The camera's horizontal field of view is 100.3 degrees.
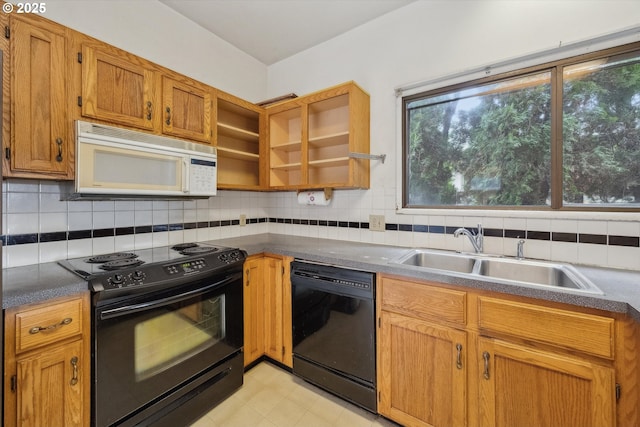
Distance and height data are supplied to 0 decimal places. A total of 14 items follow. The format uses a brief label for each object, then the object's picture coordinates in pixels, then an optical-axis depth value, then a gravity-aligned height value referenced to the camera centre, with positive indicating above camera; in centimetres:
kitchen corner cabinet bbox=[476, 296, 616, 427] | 101 -64
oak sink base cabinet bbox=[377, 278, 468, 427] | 131 -74
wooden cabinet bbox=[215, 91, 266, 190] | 223 +65
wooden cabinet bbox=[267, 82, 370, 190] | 204 +61
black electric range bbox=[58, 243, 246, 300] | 123 -29
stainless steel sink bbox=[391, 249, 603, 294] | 133 -31
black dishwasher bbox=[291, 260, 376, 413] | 157 -74
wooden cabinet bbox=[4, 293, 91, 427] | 101 -62
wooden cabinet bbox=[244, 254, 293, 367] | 195 -73
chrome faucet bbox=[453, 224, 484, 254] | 169 -15
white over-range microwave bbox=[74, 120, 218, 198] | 136 +28
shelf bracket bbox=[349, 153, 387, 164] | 198 +43
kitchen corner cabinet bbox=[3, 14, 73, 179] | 122 +53
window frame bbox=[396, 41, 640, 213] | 144 +82
